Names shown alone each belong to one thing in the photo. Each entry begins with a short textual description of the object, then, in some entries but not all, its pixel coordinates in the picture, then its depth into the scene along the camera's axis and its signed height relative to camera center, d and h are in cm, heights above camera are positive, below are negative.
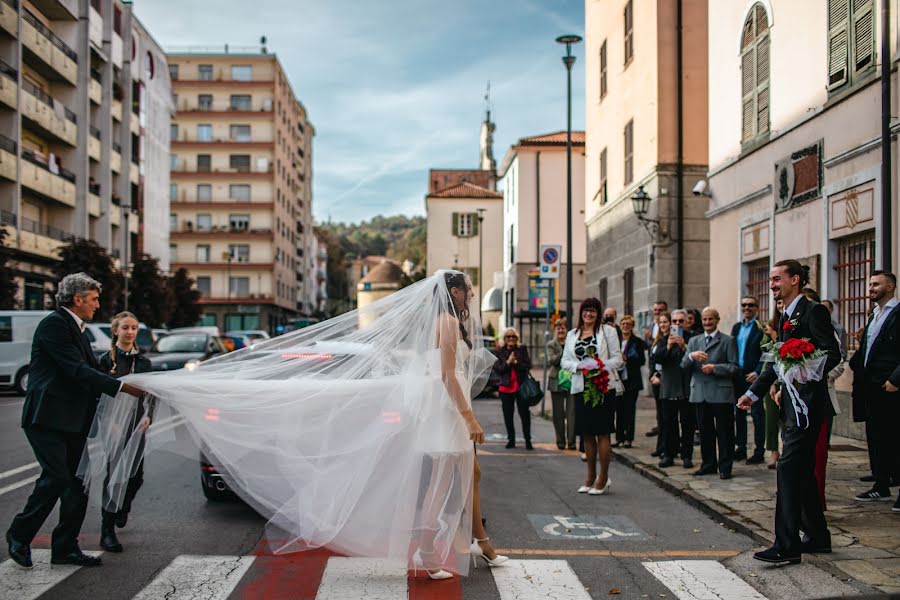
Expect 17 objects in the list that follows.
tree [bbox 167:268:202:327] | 5025 +7
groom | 586 -99
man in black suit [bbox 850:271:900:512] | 772 -72
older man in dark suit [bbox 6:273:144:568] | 554 -80
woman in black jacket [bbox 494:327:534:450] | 1241 -111
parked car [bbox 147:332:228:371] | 2054 -112
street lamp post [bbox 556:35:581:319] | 2014 +467
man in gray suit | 937 -98
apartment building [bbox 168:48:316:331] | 7731 +1152
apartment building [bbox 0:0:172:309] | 3244 +799
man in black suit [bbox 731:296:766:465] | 989 -66
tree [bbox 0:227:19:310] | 2494 +62
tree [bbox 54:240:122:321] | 3266 +144
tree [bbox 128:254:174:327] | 4181 +50
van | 2073 -103
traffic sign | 1797 +91
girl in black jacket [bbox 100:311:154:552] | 643 -54
